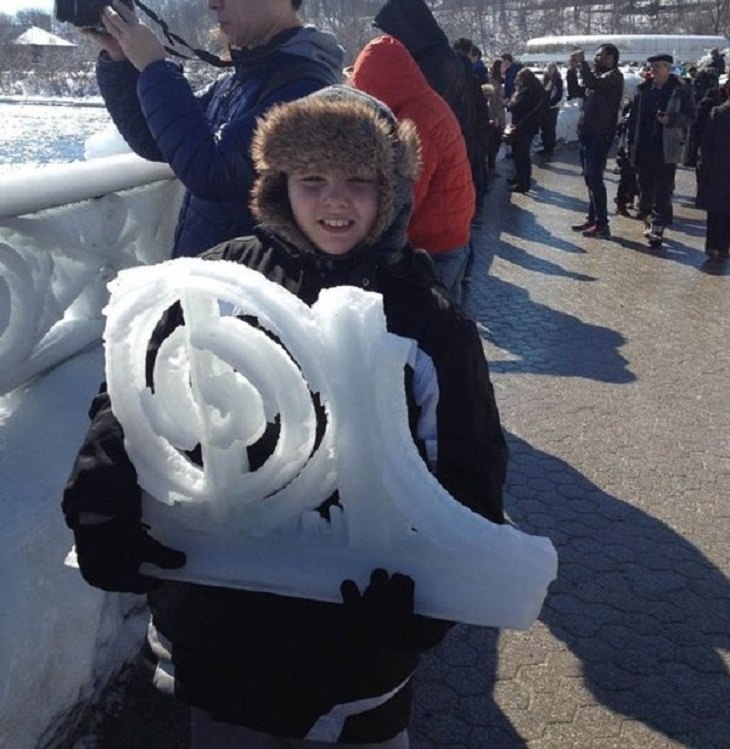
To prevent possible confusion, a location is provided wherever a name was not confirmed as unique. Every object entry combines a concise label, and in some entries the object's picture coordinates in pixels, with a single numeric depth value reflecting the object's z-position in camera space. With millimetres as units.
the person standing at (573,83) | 18019
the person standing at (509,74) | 20734
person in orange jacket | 3834
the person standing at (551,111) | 19655
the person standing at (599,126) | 10875
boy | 1735
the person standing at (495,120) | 14591
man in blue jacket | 2441
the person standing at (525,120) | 14758
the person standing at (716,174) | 9555
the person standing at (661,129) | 10562
